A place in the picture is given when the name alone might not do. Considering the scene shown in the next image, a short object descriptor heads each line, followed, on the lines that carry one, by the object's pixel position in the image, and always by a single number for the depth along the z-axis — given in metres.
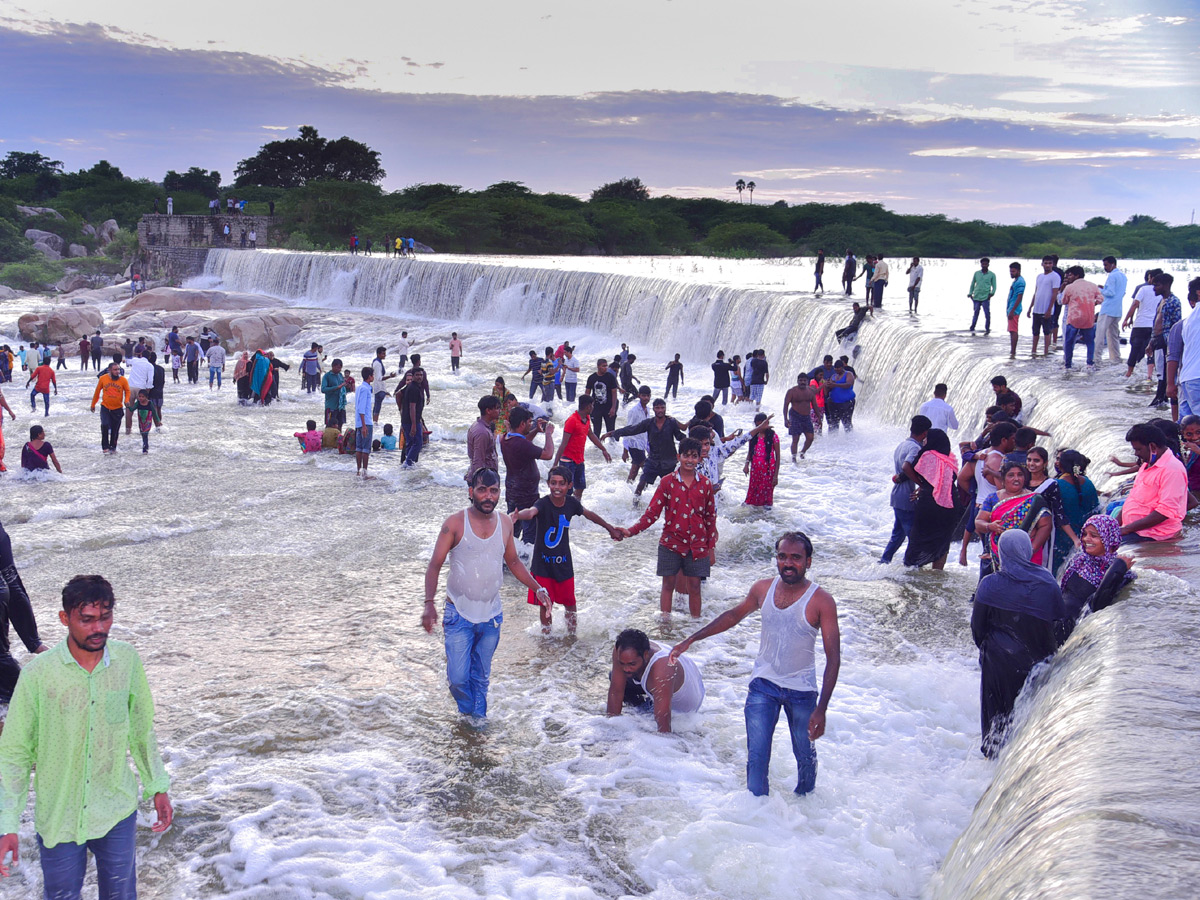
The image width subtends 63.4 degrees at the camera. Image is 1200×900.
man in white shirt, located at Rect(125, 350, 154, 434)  16.23
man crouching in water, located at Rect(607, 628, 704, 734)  5.96
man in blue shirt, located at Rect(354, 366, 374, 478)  13.77
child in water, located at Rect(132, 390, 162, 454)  15.37
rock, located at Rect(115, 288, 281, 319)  40.22
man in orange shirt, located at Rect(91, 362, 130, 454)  14.75
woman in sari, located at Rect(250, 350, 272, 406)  20.78
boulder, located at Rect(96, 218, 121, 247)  71.50
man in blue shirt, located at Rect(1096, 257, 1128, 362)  12.52
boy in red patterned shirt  7.33
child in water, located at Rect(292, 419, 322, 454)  15.73
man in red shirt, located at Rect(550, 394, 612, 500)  10.05
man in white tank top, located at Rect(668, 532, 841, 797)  4.69
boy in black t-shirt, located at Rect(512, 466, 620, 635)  7.22
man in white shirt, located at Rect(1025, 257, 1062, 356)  14.47
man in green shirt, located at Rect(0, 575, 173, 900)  3.36
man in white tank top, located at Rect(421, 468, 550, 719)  5.62
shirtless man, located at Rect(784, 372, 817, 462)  14.56
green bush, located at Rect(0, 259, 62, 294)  55.00
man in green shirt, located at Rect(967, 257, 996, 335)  16.92
